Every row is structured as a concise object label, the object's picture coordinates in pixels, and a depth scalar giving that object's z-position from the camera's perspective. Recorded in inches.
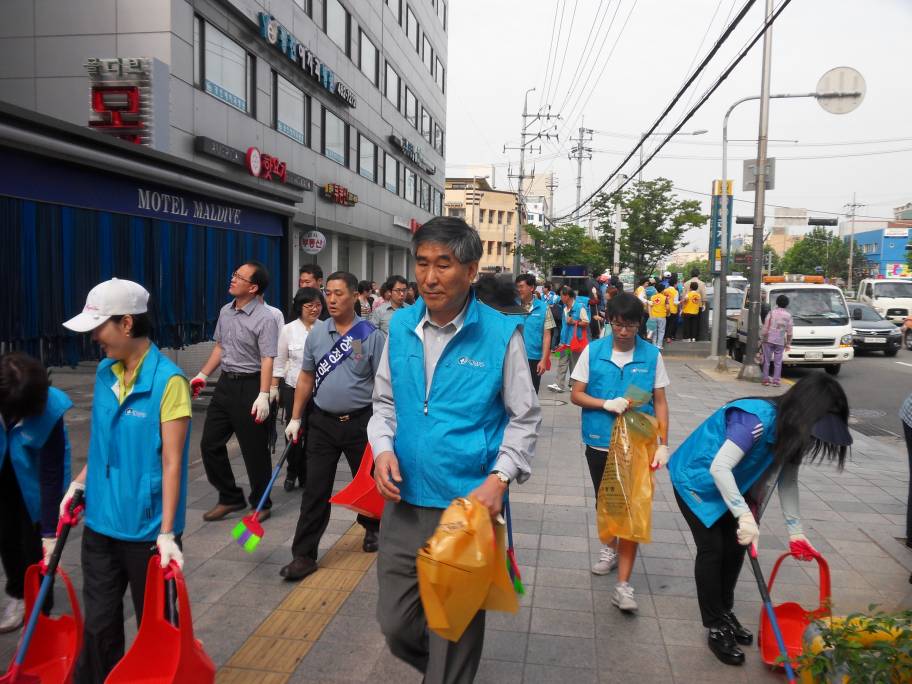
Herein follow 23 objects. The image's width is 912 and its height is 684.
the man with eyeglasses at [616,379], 162.7
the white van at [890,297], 946.7
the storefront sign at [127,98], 463.2
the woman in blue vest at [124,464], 106.9
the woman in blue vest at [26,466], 121.6
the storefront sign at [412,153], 1221.1
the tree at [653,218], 1408.7
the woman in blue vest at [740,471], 118.6
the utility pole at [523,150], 1808.9
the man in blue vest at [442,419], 99.0
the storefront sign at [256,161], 553.9
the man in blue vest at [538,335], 363.6
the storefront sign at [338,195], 871.7
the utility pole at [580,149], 2106.3
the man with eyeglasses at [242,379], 213.3
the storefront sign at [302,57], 661.3
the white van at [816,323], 602.9
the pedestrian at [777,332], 531.8
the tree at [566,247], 2111.2
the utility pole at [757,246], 570.3
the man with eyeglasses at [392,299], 322.3
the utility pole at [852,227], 2337.6
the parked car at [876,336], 765.3
